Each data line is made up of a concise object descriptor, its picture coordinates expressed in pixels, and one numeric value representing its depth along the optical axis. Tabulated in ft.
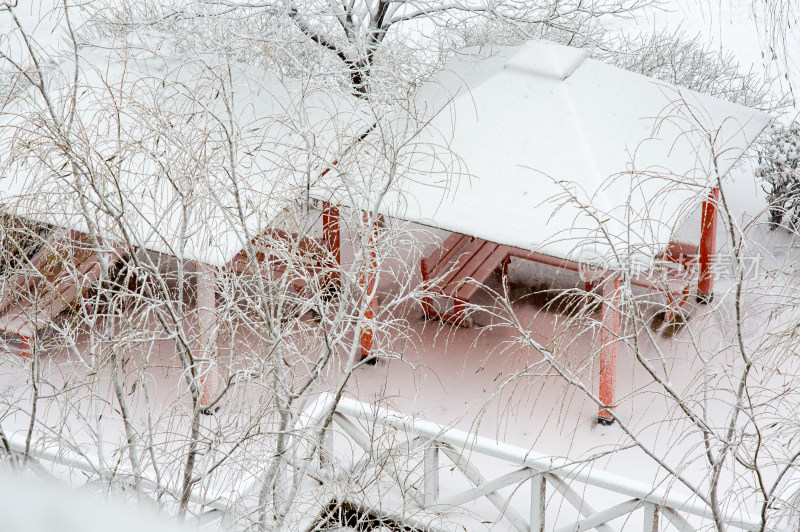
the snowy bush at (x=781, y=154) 71.77
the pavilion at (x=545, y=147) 49.06
